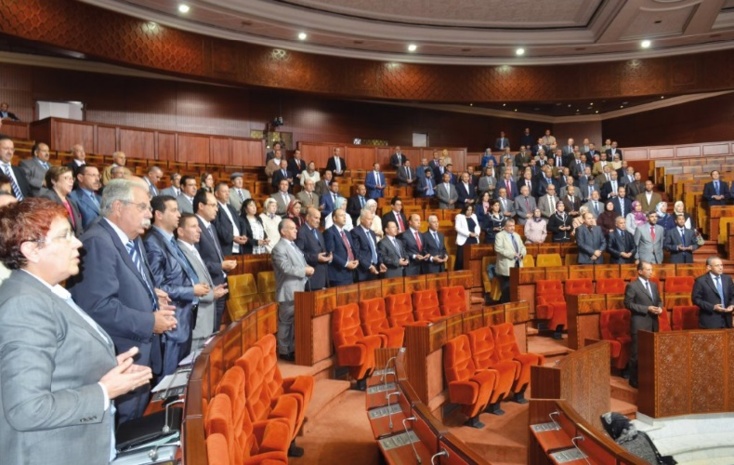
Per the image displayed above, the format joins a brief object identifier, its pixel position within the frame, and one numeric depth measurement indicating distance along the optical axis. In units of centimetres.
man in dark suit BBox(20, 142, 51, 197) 360
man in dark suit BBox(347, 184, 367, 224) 617
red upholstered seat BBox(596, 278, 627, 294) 518
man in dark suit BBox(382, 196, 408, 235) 545
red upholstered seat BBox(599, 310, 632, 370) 446
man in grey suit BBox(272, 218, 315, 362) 337
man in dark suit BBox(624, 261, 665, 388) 426
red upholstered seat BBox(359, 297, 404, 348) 352
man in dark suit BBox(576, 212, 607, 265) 552
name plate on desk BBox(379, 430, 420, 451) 194
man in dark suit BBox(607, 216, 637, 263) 557
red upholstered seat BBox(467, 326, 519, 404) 337
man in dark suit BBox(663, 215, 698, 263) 559
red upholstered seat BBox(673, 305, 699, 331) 468
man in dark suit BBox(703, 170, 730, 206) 700
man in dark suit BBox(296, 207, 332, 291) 385
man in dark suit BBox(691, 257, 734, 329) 433
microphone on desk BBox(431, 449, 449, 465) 156
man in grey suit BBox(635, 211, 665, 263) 553
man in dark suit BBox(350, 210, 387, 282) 434
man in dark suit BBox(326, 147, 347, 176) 779
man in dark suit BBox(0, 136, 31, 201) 313
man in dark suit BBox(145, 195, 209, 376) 196
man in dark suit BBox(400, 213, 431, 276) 481
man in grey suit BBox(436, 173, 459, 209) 705
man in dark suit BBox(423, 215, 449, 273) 496
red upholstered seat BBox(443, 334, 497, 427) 313
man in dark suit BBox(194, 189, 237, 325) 262
